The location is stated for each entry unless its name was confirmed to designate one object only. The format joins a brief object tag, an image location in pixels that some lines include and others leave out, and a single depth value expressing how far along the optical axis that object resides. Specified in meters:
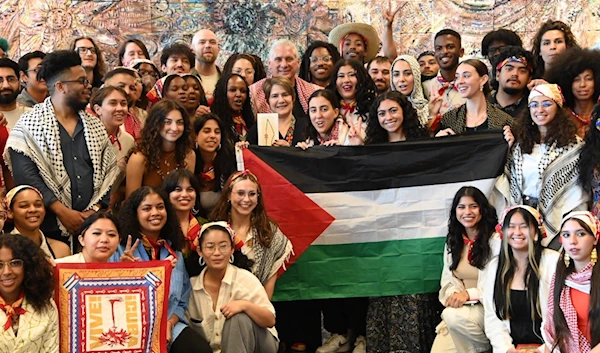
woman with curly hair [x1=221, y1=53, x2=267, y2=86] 7.86
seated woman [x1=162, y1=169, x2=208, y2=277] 6.30
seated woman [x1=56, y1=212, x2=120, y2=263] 5.72
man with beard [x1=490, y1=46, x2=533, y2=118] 7.04
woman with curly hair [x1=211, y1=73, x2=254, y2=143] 7.32
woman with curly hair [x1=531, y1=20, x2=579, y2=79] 7.47
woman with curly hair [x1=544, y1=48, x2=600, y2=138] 6.73
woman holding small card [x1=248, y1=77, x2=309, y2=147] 7.15
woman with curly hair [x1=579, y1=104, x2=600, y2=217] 6.19
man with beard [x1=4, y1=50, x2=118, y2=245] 6.16
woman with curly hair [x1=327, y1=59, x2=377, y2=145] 7.15
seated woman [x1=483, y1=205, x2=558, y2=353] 5.89
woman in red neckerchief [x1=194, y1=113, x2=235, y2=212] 6.84
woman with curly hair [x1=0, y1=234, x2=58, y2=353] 5.27
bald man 8.02
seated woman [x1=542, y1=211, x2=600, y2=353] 5.55
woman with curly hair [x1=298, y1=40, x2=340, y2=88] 7.97
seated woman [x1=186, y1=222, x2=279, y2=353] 5.95
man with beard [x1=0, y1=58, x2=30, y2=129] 6.90
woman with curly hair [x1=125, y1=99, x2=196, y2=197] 6.55
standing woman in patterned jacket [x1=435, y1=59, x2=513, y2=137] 6.88
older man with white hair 7.48
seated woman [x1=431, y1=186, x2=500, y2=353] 6.19
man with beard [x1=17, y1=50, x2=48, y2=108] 7.44
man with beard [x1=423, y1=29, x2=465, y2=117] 7.86
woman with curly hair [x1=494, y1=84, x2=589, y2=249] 6.30
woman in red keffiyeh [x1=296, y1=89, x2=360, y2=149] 6.98
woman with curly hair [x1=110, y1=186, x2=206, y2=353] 5.95
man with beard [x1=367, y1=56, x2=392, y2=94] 7.67
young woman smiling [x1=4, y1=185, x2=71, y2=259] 5.86
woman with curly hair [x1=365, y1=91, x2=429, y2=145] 6.75
